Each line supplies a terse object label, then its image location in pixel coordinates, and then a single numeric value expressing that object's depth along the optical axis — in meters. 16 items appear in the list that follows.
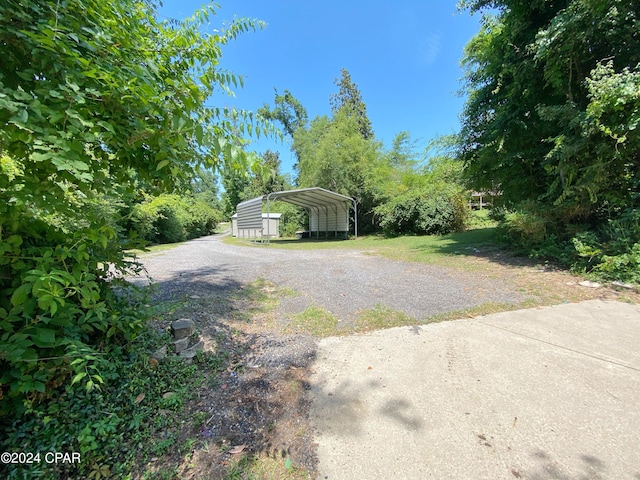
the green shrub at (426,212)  12.97
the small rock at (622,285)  3.88
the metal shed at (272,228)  18.66
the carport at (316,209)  13.03
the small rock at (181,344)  2.25
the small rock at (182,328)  2.35
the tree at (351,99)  26.83
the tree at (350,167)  16.05
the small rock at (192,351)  2.24
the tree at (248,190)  28.95
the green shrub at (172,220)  11.87
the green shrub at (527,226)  5.65
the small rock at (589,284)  4.12
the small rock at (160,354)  2.06
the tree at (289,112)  27.17
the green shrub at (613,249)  4.11
